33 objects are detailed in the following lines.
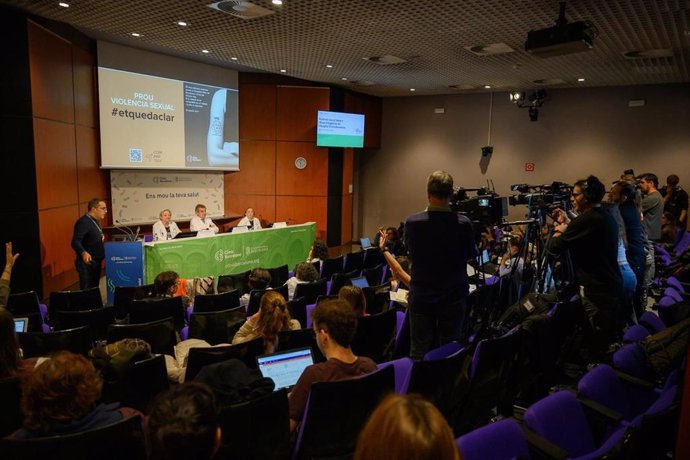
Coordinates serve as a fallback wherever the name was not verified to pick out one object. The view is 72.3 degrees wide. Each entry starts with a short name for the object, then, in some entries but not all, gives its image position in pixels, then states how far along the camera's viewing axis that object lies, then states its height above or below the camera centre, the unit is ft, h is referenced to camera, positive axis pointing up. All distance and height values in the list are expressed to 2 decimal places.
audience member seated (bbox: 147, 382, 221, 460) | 4.31 -2.33
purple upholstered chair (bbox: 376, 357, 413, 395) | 8.39 -3.48
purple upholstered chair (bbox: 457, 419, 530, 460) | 5.67 -3.20
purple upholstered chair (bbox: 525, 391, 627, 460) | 6.71 -3.47
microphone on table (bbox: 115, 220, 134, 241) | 27.20 -3.15
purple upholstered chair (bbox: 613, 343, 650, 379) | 9.12 -3.42
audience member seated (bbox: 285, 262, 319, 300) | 16.22 -3.38
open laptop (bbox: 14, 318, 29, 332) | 12.01 -3.90
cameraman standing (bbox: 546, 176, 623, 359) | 12.05 -1.84
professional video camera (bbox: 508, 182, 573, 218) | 14.11 -0.49
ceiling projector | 15.58 +4.93
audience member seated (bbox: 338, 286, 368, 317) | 11.75 -2.92
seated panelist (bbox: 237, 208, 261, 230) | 28.60 -2.80
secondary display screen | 34.22 +3.67
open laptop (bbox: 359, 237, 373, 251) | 30.94 -4.16
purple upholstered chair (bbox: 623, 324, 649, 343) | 10.37 -3.29
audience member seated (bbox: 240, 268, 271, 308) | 15.83 -3.49
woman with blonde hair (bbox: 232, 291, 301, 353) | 10.33 -3.19
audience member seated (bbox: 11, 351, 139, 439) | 5.84 -2.85
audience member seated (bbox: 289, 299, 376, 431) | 7.25 -2.88
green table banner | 21.09 -3.92
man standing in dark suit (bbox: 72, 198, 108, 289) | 20.49 -3.07
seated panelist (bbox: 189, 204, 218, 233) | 28.55 -2.76
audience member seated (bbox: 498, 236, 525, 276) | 17.68 -3.01
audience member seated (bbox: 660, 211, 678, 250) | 26.73 -2.50
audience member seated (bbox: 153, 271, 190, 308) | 14.51 -3.39
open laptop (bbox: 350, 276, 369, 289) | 18.24 -3.98
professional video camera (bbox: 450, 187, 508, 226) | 12.11 -0.65
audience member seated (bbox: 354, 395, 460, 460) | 3.28 -1.80
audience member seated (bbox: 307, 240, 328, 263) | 21.13 -3.34
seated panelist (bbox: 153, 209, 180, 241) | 25.16 -2.96
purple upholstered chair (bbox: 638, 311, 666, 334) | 11.19 -3.26
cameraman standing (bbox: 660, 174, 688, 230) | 27.35 -0.89
